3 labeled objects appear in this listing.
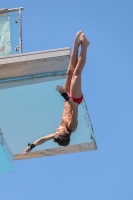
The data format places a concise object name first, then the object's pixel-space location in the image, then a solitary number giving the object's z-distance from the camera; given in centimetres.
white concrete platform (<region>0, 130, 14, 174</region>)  1917
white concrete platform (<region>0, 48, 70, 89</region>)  2078
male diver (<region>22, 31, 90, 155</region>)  1870
